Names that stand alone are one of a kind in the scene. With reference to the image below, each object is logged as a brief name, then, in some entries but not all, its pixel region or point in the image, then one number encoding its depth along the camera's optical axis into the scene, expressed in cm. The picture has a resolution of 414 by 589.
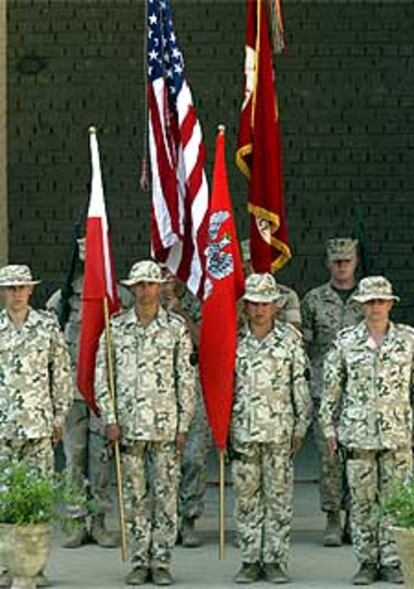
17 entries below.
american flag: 1191
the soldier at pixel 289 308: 1222
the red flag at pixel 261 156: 1216
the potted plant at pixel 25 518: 1048
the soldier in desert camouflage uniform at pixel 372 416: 1094
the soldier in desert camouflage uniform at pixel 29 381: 1105
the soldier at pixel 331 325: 1225
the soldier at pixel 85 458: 1214
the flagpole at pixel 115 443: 1110
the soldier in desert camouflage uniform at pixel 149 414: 1106
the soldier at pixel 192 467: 1229
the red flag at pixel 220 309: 1117
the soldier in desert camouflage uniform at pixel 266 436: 1108
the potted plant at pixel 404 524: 1011
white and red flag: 1135
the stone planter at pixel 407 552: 1010
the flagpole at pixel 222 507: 1127
